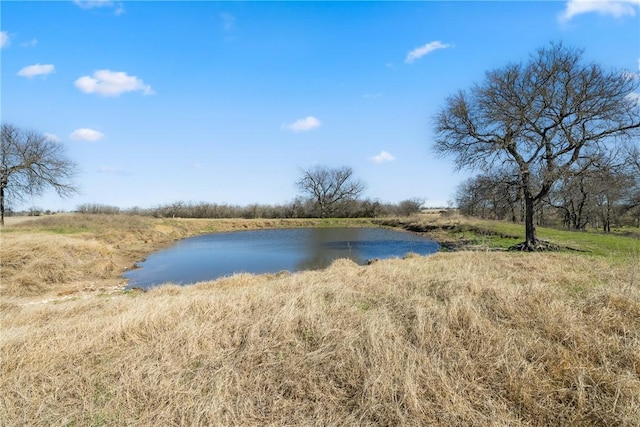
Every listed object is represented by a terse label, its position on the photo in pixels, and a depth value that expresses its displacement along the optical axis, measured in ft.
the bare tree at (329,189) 190.11
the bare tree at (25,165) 83.35
